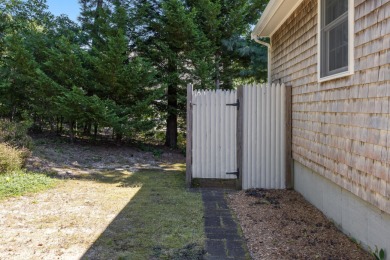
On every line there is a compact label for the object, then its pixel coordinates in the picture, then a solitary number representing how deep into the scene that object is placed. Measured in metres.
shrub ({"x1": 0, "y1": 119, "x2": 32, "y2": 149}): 6.73
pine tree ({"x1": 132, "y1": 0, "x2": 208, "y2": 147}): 9.31
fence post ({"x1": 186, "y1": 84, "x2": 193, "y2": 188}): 6.07
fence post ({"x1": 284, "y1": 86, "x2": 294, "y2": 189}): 5.94
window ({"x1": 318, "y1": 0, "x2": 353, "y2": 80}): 3.48
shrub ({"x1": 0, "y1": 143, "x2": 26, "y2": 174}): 5.75
